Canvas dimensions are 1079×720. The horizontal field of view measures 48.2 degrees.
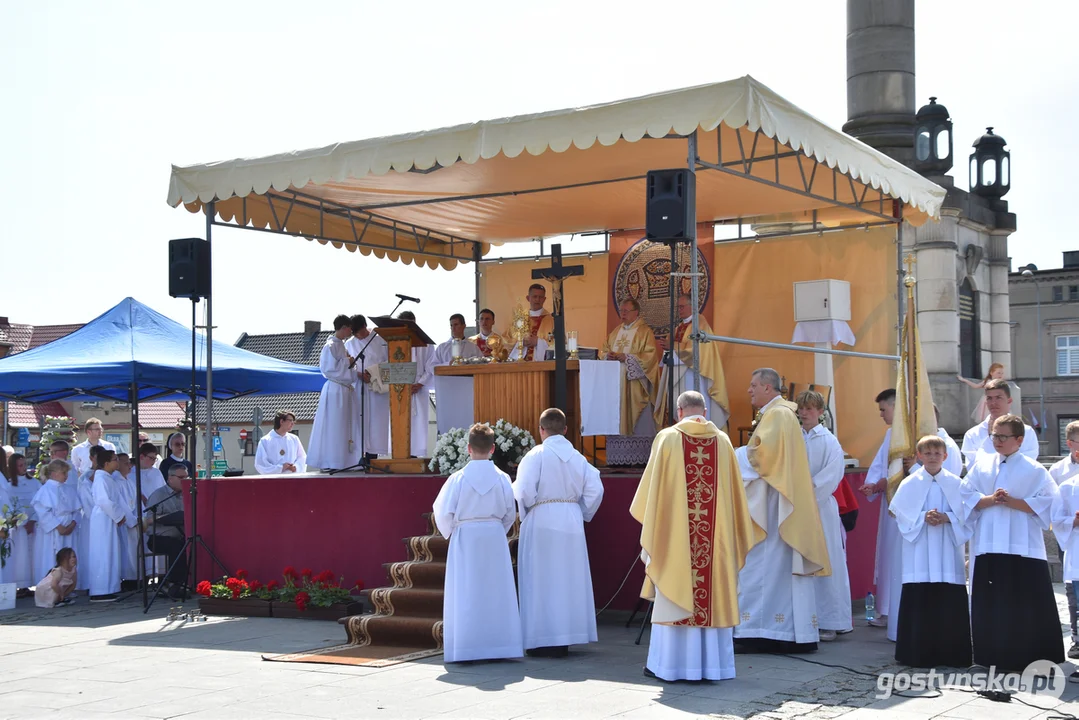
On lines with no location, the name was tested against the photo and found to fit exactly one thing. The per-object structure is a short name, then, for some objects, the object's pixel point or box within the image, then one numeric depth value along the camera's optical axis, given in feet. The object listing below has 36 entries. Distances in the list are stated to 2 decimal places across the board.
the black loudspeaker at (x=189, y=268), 38.27
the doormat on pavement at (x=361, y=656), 27.63
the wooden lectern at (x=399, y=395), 40.16
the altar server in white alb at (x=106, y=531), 42.14
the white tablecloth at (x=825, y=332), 42.06
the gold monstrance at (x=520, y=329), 39.86
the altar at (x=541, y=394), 35.81
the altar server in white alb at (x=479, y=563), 27.55
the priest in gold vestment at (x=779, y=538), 28.12
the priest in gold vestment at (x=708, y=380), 40.22
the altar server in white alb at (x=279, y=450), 49.78
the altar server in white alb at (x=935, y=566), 26.20
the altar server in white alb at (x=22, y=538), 43.27
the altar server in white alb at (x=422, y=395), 42.86
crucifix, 34.24
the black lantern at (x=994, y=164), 79.46
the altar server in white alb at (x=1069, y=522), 26.73
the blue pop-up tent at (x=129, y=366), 41.39
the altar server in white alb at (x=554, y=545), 28.68
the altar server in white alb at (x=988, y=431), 28.76
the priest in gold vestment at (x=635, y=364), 40.47
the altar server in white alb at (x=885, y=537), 31.09
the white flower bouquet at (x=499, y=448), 34.88
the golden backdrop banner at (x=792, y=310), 42.68
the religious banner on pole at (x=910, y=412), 30.81
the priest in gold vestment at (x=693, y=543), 24.98
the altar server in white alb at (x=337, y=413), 43.34
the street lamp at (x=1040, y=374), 156.48
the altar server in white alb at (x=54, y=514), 42.45
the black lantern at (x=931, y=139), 72.28
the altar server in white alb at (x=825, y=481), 30.71
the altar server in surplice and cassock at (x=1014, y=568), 24.99
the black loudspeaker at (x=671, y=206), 28.91
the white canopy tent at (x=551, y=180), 30.73
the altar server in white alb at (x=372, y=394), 43.83
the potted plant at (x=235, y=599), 36.29
